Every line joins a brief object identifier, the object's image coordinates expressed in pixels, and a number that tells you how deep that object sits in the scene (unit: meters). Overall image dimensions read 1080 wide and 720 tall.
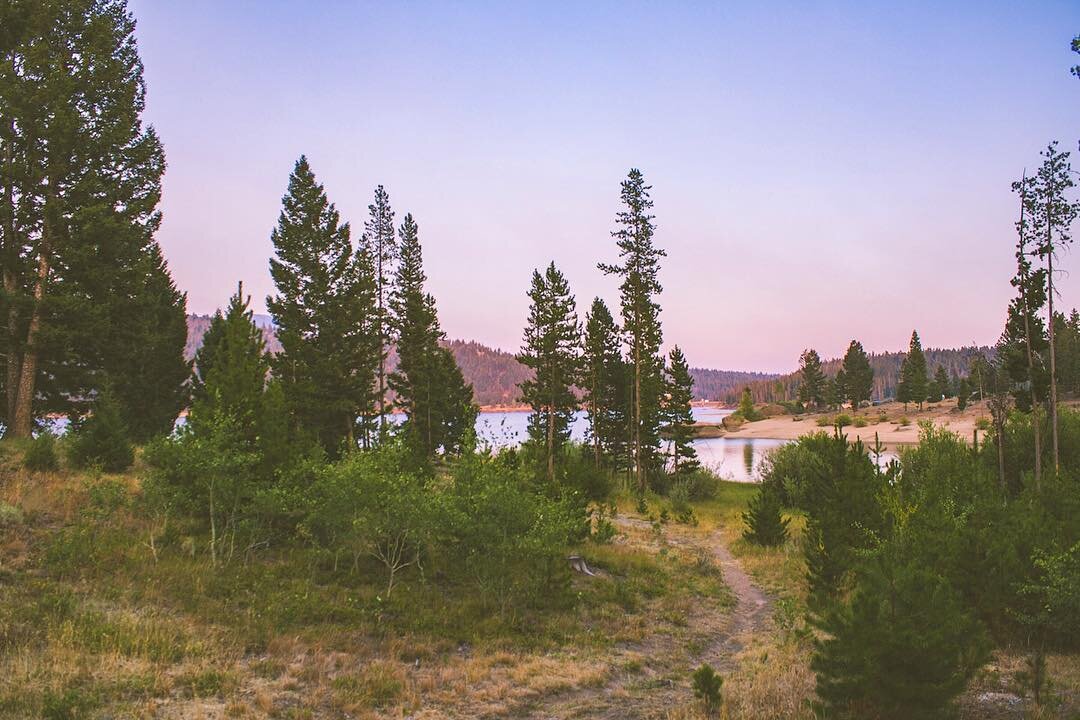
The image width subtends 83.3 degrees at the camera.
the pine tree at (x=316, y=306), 35.16
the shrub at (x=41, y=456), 17.75
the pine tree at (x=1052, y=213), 28.44
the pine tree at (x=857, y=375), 114.84
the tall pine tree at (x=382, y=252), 40.97
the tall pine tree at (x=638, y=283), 39.31
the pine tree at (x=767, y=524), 23.97
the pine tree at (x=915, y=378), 105.64
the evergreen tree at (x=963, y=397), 90.44
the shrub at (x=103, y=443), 19.12
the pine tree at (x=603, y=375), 48.91
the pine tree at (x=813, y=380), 128.38
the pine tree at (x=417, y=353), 43.84
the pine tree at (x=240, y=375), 17.08
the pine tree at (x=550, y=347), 42.94
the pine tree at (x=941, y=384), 123.91
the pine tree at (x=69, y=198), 21.72
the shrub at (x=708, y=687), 8.61
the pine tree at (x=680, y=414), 47.59
